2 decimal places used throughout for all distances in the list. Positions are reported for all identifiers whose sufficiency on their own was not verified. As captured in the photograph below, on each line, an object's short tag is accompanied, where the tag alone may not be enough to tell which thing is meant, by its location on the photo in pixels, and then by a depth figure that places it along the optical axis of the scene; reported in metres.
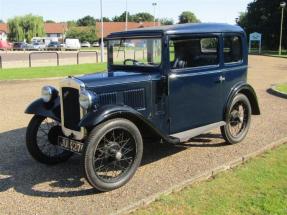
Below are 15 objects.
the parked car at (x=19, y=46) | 57.49
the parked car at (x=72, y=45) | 60.06
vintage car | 5.07
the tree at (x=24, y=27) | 87.38
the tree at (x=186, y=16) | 107.59
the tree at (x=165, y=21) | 97.14
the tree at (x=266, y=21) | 51.59
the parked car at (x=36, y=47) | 58.20
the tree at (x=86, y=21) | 135.25
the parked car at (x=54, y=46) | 59.63
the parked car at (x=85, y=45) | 79.03
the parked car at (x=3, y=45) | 54.81
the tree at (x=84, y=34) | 91.50
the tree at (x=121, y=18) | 127.44
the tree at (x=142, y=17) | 128.82
